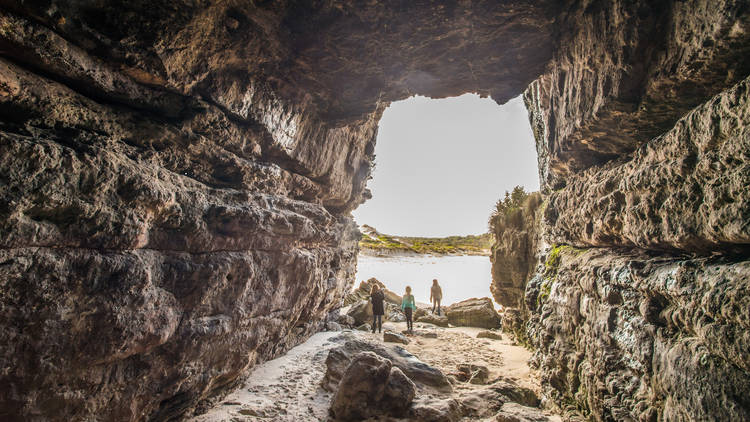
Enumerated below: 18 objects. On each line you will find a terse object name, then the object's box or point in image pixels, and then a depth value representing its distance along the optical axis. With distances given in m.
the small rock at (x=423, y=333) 11.02
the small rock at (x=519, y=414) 4.36
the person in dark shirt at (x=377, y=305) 11.11
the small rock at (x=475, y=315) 13.41
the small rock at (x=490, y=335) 10.70
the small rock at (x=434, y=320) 13.66
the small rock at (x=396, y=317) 15.43
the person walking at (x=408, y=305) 11.48
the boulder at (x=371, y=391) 4.66
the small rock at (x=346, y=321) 12.30
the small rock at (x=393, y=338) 9.46
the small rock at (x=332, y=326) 10.52
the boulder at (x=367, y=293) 20.77
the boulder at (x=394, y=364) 5.77
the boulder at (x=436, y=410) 4.50
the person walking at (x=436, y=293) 15.91
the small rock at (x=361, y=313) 13.37
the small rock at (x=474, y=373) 6.39
